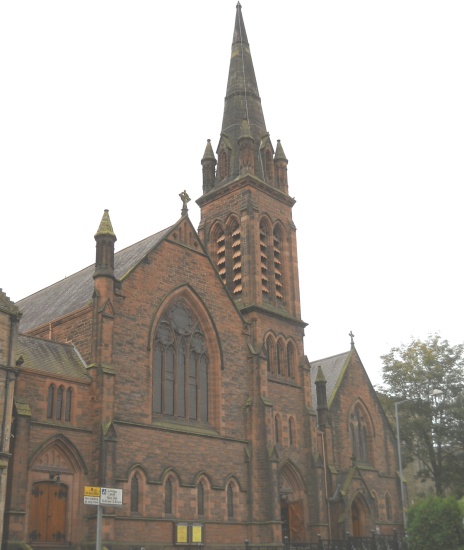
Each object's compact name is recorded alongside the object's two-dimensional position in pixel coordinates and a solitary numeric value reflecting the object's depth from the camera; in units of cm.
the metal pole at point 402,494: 4194
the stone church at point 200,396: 2786
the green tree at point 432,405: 5125
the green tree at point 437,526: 2886
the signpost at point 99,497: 1928
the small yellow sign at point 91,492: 1948
